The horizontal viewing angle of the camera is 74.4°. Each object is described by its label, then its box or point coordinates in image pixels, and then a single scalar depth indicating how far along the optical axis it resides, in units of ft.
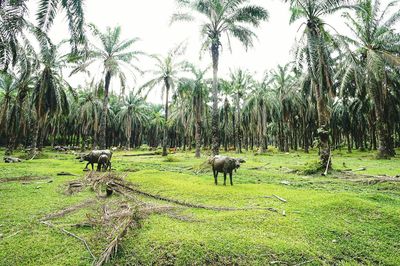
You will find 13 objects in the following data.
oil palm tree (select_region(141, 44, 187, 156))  101.60
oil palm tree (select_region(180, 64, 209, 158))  102.79
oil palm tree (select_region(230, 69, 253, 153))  134.41
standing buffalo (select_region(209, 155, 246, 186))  34.78
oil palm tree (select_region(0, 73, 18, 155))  91.04
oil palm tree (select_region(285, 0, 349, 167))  52.06
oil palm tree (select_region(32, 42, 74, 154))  77.68
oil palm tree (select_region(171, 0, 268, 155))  67.05
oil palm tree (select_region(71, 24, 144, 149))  83.25
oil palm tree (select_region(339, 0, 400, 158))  72.02
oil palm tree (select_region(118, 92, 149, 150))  165.78
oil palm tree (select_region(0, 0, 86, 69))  28.32
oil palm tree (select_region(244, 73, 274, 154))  124.26
